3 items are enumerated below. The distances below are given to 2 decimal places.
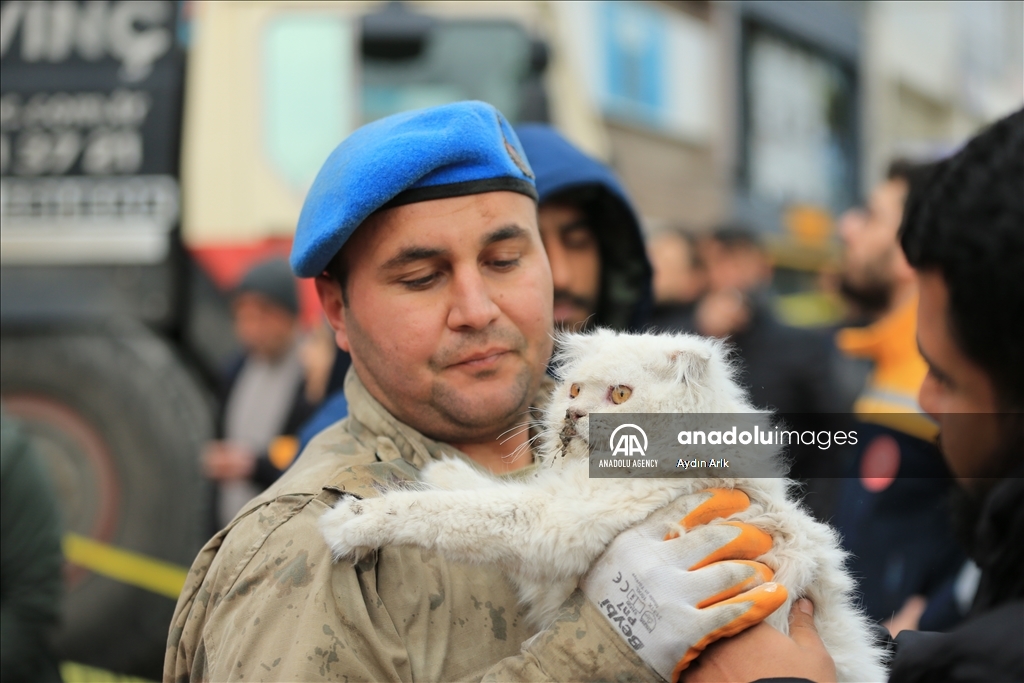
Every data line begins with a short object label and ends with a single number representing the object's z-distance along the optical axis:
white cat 1.73
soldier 1.64
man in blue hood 3.26
